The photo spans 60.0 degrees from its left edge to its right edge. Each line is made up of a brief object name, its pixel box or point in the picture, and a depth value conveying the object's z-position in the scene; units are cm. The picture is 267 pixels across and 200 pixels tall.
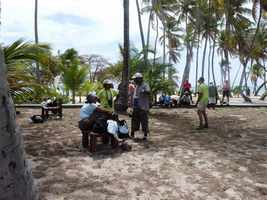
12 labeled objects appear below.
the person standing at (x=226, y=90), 1269
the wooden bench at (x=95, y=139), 418
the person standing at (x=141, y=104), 497
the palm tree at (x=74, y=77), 1282
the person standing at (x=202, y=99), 616
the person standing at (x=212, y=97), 1034
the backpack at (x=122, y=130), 450
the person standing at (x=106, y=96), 502
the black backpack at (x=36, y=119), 659
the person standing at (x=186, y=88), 1131
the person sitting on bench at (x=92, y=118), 428
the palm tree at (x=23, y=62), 489
